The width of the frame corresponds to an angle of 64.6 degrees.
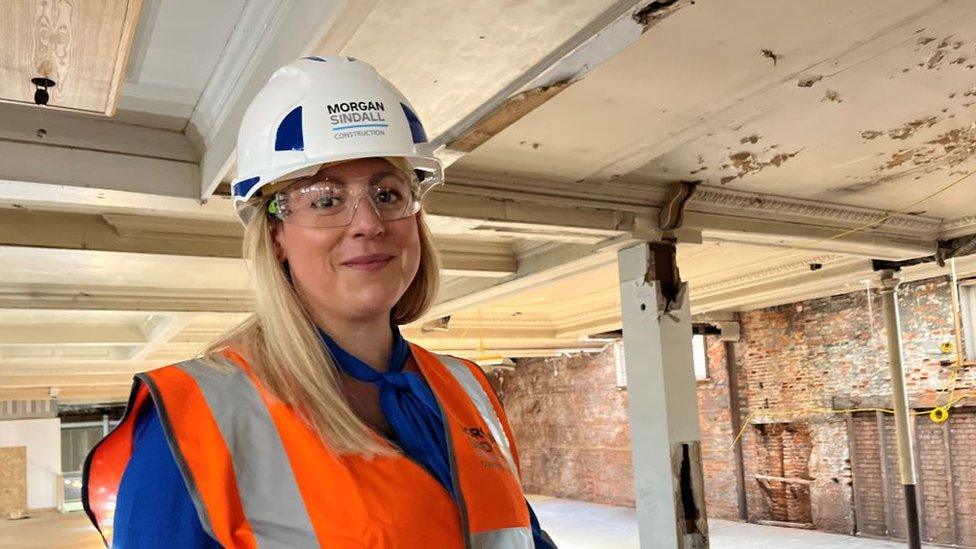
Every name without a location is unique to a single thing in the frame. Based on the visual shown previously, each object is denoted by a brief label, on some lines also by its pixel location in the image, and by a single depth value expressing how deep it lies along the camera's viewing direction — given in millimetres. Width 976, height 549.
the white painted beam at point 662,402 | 4047
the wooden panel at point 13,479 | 14664
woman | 943
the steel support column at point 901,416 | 5844
